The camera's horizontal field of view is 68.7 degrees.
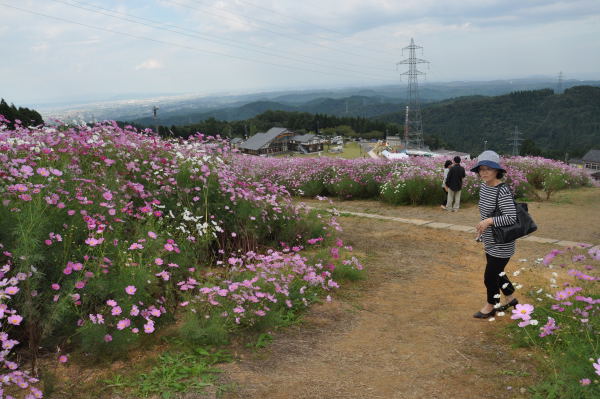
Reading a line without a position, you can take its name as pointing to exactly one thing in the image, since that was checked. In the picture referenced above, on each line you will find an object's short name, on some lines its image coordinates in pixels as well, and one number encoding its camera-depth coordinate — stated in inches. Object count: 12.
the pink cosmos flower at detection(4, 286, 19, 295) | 112.8
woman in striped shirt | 169.2
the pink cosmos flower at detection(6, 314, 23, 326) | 109.3
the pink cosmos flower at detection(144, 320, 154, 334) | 129.1
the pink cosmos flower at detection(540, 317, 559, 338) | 126.3
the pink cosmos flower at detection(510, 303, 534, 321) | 121.5
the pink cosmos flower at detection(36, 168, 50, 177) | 153.9
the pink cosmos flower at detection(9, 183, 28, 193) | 134.0
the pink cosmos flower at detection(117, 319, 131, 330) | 122.4
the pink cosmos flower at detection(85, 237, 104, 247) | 131.4
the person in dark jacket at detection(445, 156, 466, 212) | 442.6
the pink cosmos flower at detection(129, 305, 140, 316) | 129.3
